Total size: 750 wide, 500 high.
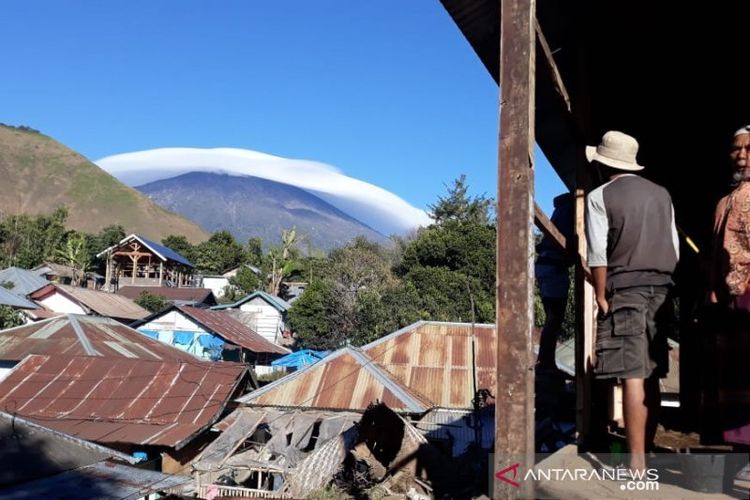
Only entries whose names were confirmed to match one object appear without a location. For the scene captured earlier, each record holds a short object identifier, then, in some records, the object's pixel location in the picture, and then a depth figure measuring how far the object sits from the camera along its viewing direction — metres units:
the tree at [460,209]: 44.72
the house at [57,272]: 44.69
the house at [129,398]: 13.86
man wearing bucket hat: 2.67
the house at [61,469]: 7.86
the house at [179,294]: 42.81
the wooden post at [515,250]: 2.35
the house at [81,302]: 32.88
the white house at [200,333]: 30.55
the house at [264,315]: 38.31
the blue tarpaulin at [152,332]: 31.89
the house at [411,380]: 14.23
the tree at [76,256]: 44.41
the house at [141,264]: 47.47
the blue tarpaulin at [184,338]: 31.14
